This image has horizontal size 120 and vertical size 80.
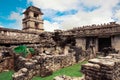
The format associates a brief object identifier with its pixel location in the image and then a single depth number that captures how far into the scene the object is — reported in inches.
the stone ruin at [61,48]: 115.5
